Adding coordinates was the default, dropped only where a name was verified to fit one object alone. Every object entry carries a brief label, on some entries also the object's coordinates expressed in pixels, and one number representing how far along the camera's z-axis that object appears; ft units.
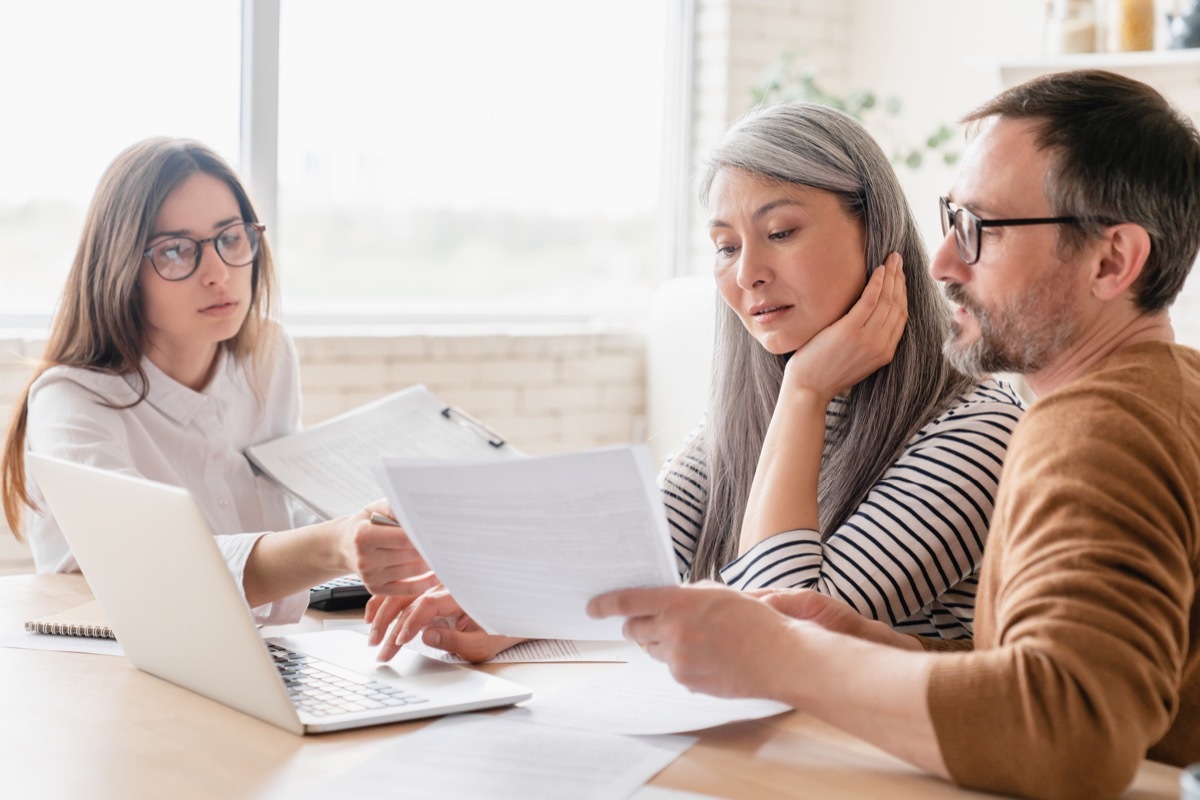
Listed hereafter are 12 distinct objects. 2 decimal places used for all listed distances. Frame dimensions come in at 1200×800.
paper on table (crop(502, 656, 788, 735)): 4.09
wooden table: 3.59
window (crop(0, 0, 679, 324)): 11.06
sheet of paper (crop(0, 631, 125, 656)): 5.03
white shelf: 12.00
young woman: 6.86
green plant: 12.84
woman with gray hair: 4.99
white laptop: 3.98
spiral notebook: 5.17
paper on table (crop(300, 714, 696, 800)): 3.55
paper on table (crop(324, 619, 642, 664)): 4.96
